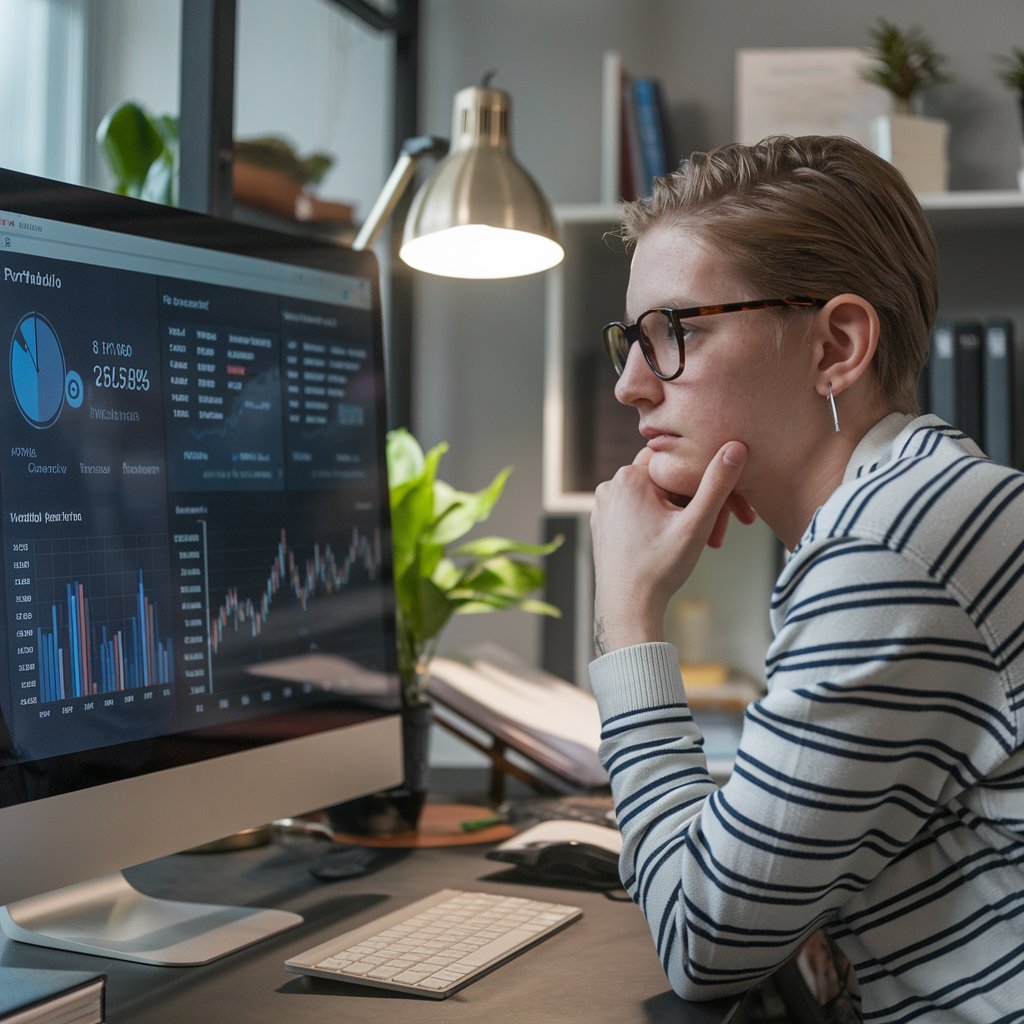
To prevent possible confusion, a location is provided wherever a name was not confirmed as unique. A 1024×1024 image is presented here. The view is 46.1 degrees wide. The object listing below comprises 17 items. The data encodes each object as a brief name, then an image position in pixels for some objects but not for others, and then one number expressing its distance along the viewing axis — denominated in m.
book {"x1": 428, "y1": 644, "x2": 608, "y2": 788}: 1.46
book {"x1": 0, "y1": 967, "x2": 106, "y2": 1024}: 0.63
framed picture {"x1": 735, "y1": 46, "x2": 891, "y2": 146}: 2.20
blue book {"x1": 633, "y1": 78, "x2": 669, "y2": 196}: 2.13
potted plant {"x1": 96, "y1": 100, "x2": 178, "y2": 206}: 1.46
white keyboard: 0.81
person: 0.73
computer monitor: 0.82
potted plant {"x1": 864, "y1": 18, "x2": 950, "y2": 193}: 2.07
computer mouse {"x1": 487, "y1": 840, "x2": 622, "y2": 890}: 1.09
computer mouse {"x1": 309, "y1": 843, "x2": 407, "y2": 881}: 1.11
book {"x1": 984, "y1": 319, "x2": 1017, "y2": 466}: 1.97
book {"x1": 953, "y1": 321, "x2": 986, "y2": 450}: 1.99
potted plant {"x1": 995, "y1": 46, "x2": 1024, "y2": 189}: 2.13
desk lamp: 1.37
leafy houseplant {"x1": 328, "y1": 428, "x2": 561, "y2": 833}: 1.32
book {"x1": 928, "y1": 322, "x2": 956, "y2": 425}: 2.00
